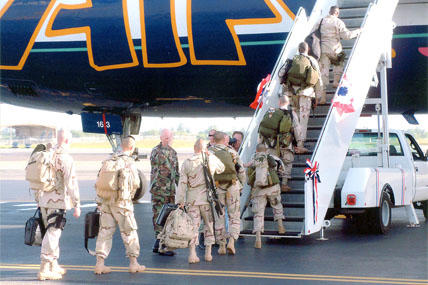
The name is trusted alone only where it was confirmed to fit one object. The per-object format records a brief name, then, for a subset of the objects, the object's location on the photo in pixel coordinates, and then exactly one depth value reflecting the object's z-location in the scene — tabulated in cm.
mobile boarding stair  999
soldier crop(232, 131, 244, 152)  1136
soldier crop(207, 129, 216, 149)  1040
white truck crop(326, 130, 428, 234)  1072
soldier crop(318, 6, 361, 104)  1189
